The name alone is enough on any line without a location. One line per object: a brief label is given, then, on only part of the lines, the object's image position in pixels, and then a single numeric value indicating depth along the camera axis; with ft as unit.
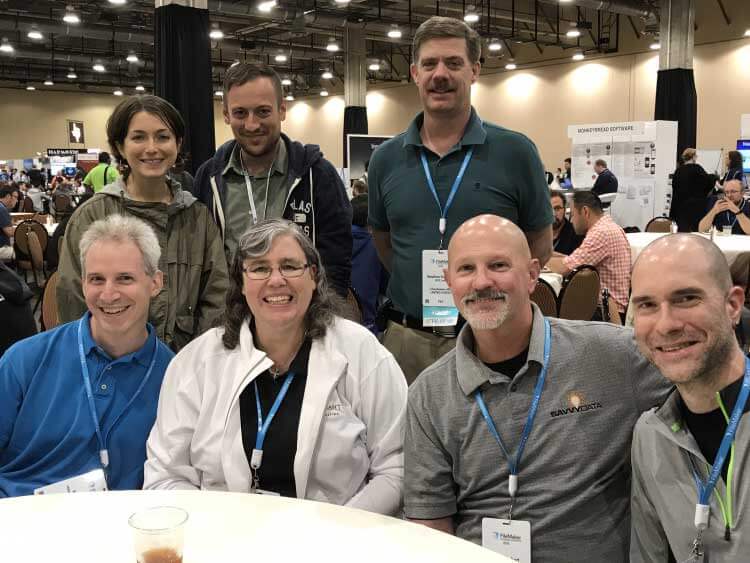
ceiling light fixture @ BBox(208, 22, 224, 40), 52.29
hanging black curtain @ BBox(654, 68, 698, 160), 45.16
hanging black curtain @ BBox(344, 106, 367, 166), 62.23
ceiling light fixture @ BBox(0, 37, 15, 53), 55.36
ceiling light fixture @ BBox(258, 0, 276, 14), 42.34
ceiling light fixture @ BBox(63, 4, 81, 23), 45.50
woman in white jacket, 6.32
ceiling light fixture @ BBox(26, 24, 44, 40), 50.00
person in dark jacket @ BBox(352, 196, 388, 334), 14.79
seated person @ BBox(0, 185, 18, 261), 22.91
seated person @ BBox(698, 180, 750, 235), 24.36
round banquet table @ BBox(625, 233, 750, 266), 19.62
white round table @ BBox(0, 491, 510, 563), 4.47
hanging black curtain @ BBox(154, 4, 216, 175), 26.86
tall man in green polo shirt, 8.18
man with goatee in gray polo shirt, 5.86
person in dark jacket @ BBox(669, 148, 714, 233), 30.66
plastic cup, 3.98
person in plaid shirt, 18.24
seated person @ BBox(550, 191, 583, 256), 22.67
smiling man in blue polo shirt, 6.78
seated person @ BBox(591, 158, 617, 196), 37.14
